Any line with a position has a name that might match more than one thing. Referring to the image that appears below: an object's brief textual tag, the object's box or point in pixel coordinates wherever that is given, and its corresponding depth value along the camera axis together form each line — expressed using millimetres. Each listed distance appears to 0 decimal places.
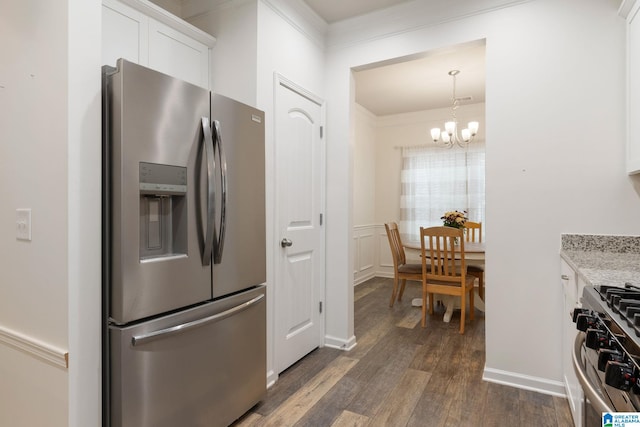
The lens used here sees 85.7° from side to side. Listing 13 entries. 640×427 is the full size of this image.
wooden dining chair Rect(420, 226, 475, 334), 3391
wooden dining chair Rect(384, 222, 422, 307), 4049
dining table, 3641
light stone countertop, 1407
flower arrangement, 3865
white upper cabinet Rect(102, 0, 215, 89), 1880
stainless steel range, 780
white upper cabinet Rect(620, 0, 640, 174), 1843
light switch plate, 1469
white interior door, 2523
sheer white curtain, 5441
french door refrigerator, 1383
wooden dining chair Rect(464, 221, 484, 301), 3990
